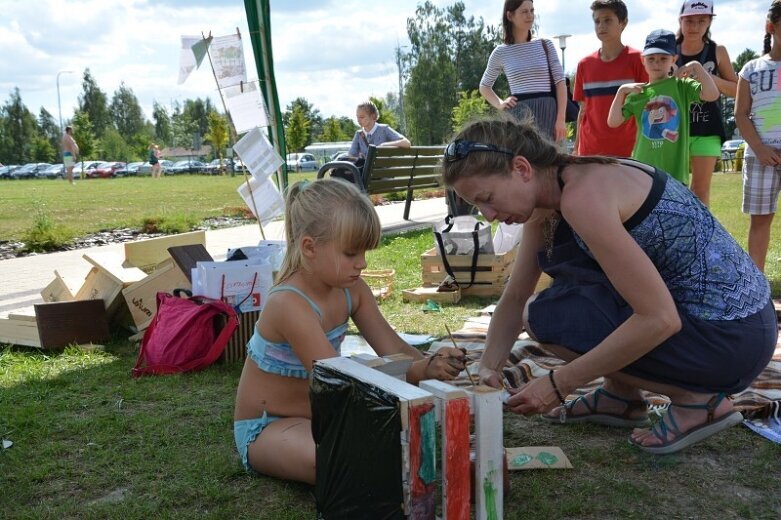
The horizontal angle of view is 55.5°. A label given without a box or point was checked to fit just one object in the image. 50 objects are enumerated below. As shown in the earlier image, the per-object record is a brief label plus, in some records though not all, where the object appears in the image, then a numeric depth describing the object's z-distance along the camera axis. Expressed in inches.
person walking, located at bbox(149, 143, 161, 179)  1504.7
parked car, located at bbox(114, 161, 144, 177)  2221.9
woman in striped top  220.5
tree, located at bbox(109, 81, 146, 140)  3558.1
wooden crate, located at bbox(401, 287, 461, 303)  203.3
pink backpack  143.8
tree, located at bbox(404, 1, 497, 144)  2263.8
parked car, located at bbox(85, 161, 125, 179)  2142.0
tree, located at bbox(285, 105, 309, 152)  1792.6
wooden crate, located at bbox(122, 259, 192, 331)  169.2
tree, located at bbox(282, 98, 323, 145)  2880.9
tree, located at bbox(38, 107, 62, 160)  2948.8
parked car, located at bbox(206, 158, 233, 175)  2065.0
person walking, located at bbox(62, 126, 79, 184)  1136.2
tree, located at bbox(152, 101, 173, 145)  3408.0
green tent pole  228.1
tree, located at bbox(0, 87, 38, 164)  2728.8
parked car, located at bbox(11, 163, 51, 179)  2251.5
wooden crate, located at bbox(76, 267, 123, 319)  173.9
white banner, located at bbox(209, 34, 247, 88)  227.3
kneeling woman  82.5
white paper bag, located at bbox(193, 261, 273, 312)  151.4
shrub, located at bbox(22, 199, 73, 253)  326.3
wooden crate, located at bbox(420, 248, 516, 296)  207.8
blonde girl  89.4
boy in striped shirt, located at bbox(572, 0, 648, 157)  200.2
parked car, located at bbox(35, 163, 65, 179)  2172.7
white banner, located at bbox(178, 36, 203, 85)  222.2
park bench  325.1
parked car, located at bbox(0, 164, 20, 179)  2246.6
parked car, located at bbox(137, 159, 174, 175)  2220.7
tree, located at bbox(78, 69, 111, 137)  3282.5
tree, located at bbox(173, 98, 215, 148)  3422.7
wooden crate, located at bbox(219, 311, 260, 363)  149.9
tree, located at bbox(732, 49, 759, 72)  2504.9
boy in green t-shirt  177.8
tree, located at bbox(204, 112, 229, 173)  1779.0
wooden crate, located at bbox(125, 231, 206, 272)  195.0
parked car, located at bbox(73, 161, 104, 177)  2212.1
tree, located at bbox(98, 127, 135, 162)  2849.4
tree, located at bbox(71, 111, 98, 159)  2203.5
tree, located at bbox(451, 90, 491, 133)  1007.0
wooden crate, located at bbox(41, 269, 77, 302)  182.4
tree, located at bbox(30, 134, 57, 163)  2677.2
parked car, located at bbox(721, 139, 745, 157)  1529.4
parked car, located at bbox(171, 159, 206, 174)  2234.3
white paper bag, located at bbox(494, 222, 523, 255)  217.8
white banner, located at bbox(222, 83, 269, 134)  228.1
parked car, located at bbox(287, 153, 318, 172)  2038.5
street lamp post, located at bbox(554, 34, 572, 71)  791.9
